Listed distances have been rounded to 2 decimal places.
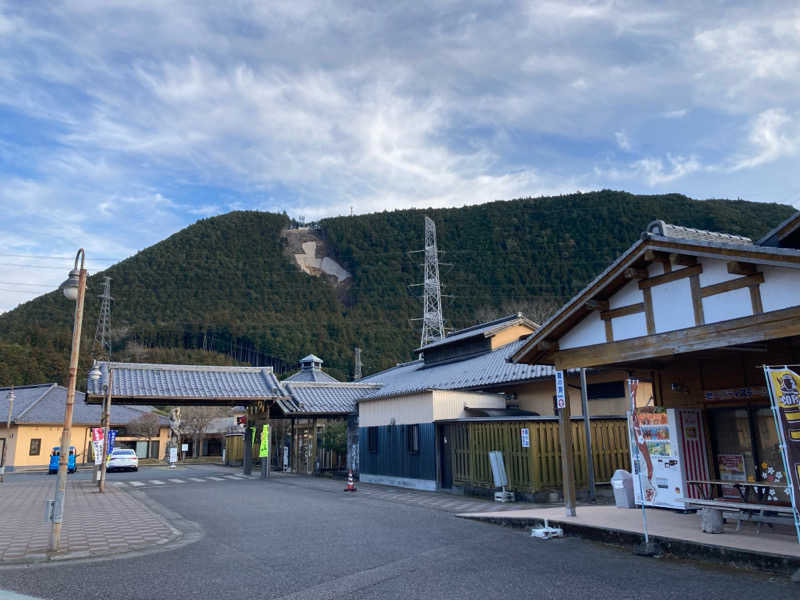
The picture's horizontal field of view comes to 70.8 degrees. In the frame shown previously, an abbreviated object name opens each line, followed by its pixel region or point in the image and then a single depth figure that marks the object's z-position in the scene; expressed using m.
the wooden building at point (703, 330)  7.19
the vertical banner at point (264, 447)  24.97
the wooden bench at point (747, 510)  7.72
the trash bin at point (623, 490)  11.46
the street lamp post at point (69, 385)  8.53
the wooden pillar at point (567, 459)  10.49
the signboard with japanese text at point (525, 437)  14.51
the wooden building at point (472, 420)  14.94
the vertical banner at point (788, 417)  6.47
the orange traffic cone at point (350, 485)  18.31
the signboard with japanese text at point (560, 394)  10.62
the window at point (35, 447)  37.34
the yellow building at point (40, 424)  36.53
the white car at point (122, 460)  32.03
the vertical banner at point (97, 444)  21.09
